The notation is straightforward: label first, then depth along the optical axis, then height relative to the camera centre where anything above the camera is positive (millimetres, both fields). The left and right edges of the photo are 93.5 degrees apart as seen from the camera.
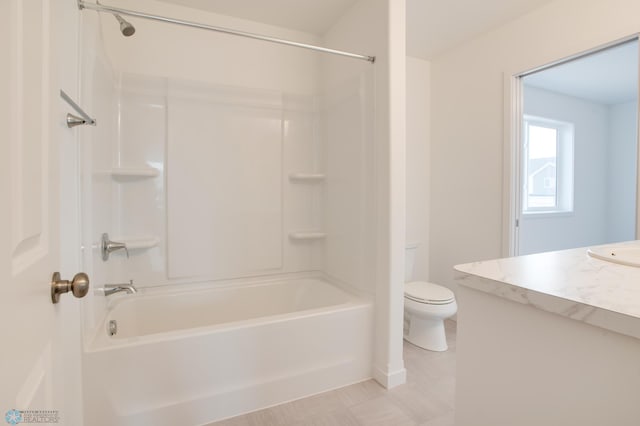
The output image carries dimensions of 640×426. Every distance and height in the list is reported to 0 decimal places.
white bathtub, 1348 -778
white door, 391 -13
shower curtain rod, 1384 +943
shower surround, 1467 -52
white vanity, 534 -283
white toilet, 2189 -770
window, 3533 +489
